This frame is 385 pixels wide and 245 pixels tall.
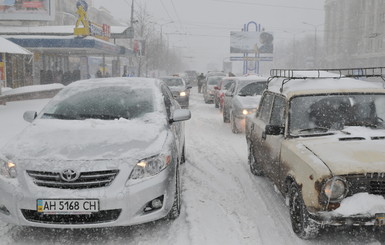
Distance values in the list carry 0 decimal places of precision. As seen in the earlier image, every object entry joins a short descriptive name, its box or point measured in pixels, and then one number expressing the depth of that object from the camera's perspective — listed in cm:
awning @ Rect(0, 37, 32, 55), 1880
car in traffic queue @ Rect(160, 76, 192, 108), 2012
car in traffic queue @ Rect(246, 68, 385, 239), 389
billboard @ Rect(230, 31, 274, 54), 6338
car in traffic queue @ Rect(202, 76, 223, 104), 2417
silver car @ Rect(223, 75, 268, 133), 1193
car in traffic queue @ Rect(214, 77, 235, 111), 1890
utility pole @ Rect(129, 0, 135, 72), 3873
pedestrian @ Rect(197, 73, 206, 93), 3504
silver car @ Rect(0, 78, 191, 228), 410
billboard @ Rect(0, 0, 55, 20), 3362
